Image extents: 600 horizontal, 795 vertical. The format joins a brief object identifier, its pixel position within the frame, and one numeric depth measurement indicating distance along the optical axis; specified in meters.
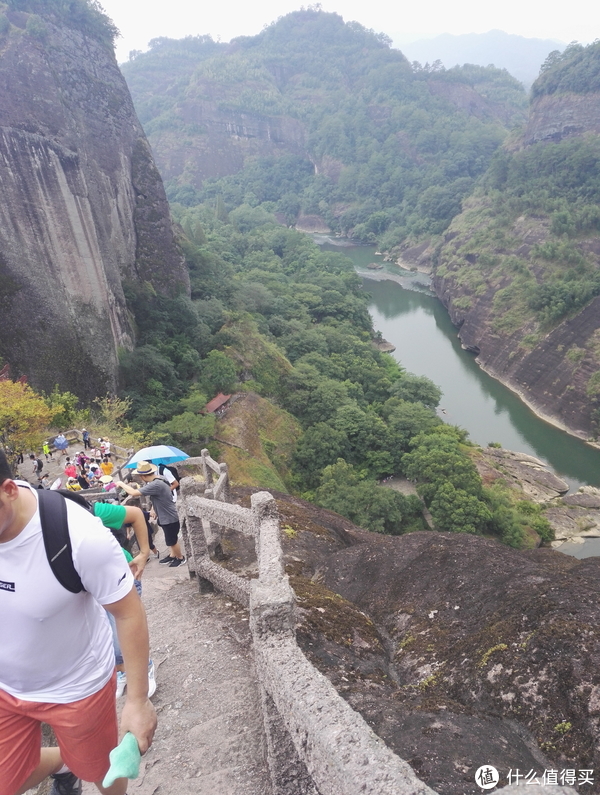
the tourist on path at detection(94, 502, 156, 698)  3.60
